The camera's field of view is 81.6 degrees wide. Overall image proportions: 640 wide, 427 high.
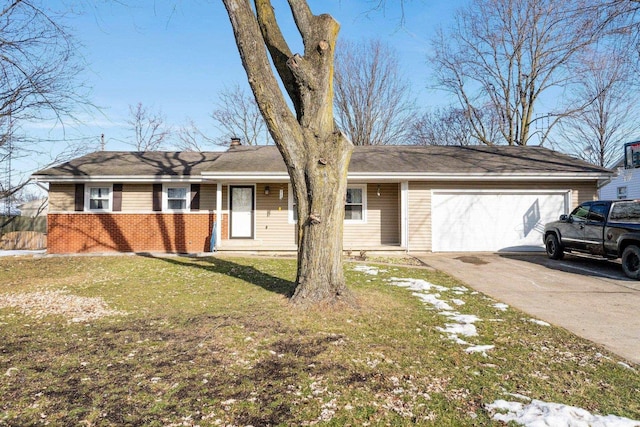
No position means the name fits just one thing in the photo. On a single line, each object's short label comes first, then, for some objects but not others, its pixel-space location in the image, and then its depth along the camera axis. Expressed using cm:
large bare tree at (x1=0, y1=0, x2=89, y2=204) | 745
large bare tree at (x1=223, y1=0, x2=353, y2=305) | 508
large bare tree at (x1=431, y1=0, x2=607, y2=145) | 2145
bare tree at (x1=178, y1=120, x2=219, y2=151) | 2944
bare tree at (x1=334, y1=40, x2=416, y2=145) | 2728
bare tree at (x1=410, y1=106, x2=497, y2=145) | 2906
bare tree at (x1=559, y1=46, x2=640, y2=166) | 2928
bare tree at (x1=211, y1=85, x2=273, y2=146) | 2953
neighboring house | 1941
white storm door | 1323
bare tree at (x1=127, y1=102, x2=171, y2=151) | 3075
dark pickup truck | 793
